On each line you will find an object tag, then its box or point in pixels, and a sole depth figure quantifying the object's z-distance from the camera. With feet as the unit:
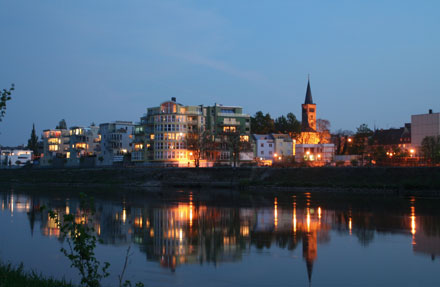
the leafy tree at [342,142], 481.34
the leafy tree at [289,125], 522.64
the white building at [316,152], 445.78
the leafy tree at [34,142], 642.80
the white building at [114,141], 454.40
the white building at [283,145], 439.63
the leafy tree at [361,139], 401.02
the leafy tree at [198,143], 357.61
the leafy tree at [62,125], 603.26
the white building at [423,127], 361.51
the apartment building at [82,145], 498.73
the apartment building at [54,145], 533.87
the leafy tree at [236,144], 352.08
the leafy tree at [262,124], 513.04
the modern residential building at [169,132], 381.40
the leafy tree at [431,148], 295.44
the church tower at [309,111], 620.49
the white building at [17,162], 594.69
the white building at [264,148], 436.35
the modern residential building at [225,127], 388.98
